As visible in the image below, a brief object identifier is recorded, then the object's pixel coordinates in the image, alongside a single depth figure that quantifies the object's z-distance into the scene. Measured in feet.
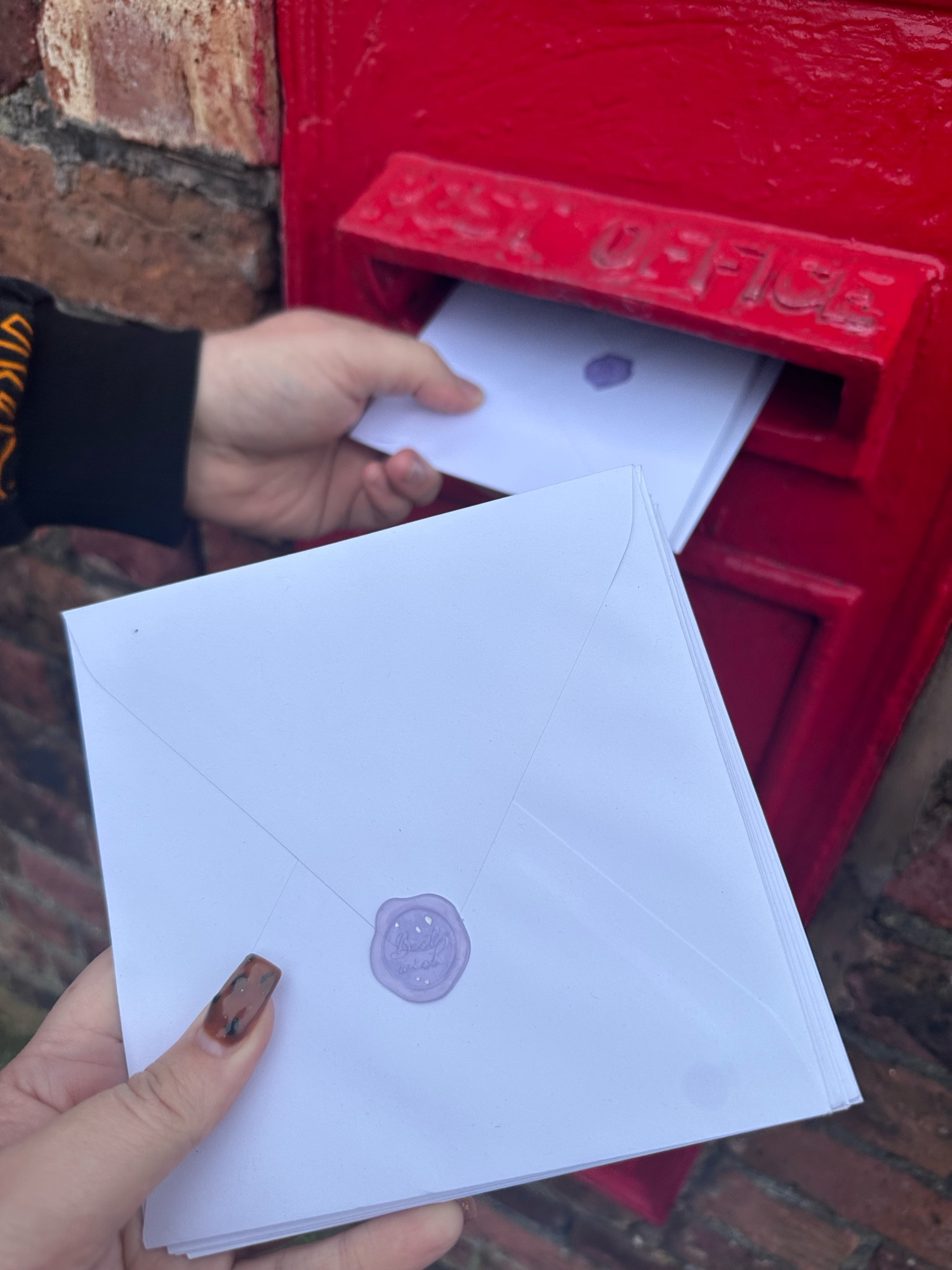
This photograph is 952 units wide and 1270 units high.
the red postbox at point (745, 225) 1.58
